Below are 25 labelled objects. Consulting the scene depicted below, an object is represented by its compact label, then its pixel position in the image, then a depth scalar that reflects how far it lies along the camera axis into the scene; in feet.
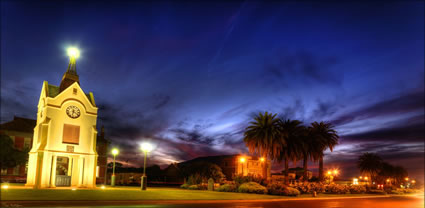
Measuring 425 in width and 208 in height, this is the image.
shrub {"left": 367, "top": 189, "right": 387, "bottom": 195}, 201.27
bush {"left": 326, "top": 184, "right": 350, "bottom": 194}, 168.23
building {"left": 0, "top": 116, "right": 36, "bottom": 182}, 194.49
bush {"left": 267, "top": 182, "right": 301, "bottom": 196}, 131.34
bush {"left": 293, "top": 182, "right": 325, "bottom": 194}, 147.74
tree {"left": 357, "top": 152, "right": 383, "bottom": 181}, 318.65
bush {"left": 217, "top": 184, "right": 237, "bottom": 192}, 139.75
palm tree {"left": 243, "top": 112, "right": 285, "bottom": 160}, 172.76
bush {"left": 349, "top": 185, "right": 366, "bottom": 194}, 185.04
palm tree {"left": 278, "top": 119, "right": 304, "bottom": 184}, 184.55
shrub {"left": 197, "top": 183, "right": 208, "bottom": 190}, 152.56
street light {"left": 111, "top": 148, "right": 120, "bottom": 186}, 147.54
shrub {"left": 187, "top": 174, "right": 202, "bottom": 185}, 170.19
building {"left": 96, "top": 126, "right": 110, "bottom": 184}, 230.48
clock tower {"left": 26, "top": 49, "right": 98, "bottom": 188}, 116.26
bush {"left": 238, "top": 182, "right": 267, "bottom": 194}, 133.49
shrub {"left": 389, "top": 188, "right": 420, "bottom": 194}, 222.32
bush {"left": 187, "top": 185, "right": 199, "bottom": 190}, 156.17
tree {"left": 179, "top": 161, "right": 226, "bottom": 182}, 228.63
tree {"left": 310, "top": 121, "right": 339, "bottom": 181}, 198.60
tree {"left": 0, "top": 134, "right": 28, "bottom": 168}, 147.02
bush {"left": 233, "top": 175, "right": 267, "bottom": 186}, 149.18
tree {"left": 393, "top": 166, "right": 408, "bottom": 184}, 425.32
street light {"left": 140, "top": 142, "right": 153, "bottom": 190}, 109.73
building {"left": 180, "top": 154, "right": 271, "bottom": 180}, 299.99
